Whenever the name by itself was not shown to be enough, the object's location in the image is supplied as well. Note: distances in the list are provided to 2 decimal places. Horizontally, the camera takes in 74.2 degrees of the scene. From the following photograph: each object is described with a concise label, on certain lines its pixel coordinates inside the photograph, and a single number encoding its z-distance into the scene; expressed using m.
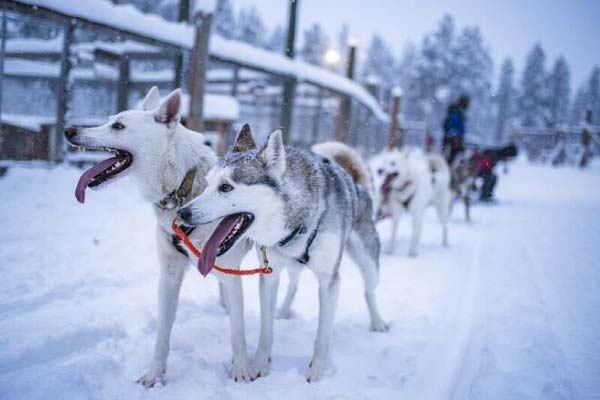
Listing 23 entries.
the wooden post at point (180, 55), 7.07
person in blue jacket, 9.27
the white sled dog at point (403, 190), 5.65
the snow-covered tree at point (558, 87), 42.03
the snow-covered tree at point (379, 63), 50.09
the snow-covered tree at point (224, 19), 33.66
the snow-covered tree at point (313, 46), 42.41
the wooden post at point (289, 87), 8.75
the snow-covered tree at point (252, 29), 39.94
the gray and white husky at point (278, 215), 2.03
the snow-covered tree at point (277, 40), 44.28
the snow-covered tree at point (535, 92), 41.69
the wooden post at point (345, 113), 10.18
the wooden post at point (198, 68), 5.05
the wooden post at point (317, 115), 11.77
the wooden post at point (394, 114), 13.62
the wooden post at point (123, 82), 8.65
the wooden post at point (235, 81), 8.35
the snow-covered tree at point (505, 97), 51.40
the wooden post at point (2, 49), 5.71
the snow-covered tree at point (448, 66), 39.16
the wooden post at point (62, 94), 6.48
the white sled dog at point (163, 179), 2.26
